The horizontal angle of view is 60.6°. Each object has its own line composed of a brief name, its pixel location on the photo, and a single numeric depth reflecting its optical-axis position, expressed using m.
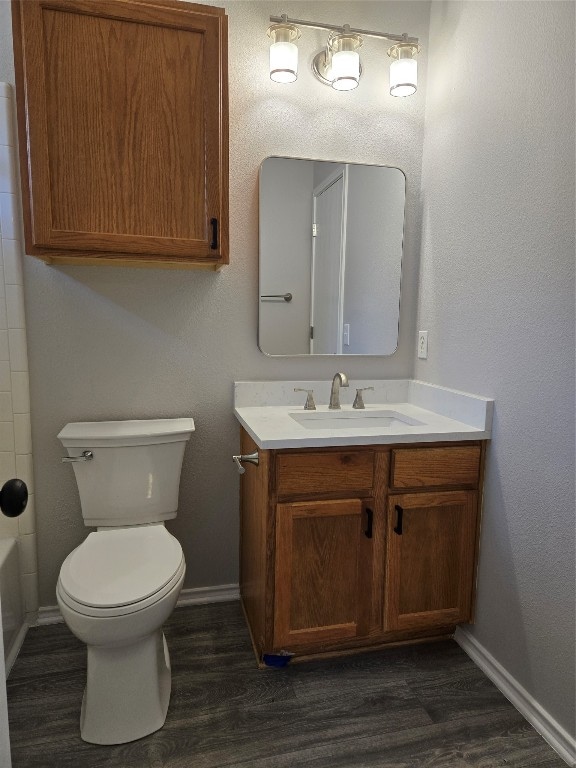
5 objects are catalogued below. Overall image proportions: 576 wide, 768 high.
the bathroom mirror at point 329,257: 1.99
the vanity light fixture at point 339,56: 1.79
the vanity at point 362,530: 1.57
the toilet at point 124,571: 1.34
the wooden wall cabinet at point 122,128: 1.47
